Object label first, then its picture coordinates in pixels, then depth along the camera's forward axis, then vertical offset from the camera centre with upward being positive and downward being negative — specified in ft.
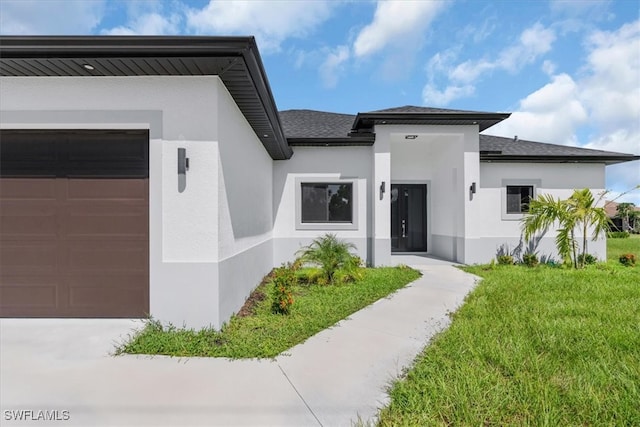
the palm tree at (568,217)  30.83 -0.70
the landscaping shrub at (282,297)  16.88 -4.86
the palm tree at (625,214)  106.11 -1.40
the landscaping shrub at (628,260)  33.78 -5.76
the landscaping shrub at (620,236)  77.42 -6.74
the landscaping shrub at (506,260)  32.04 -5.32
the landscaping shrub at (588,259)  33.02 -5.56
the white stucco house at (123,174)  13.07 +1.98
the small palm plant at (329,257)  24.79 -3.84
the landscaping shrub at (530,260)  31.83 -5.37
